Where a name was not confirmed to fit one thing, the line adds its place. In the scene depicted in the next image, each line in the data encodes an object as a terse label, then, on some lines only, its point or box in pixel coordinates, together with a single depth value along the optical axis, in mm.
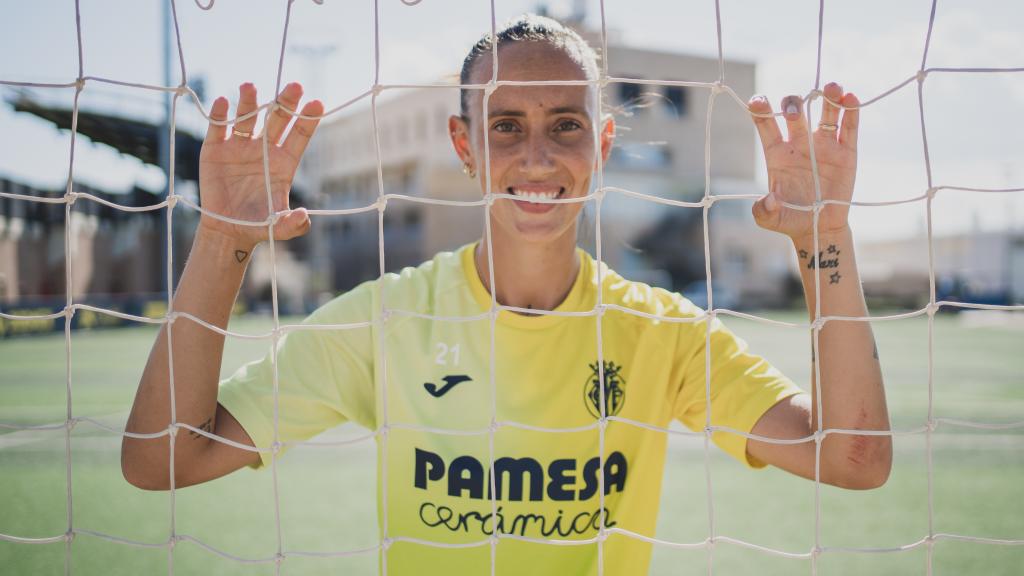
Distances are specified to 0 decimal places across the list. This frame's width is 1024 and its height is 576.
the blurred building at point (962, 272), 22562
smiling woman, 1292
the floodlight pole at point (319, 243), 26781
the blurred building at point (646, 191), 24531
